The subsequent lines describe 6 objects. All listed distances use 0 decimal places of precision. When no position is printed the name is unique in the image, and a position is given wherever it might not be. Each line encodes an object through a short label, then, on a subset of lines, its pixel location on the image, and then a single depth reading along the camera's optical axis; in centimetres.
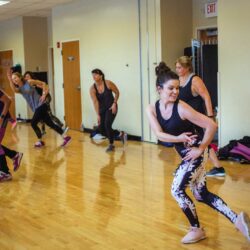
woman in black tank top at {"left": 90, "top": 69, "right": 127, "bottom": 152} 575
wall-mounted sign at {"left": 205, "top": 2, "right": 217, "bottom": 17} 598
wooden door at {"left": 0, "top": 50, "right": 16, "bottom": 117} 1000
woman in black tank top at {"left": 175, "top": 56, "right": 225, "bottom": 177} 374
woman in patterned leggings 240
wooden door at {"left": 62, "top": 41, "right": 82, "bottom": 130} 777
